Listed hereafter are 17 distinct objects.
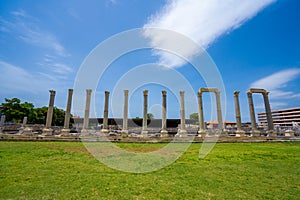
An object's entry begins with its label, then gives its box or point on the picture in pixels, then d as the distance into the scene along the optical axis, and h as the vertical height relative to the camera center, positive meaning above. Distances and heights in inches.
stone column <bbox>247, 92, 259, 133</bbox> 997.8 +126.2
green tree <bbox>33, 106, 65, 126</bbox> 1791.2 +136.7
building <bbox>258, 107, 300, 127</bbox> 3186.3 +253.6
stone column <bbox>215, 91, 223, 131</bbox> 1019.1 +139.3
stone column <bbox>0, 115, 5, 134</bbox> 1114.2 +49.1
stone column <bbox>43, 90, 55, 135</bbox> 878.3 +67.5
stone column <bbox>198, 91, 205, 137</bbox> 926.1 +78.5
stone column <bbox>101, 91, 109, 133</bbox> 914.3 +77.1
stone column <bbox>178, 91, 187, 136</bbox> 884.7 +72.4
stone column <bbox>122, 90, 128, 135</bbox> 905.5 +82.1
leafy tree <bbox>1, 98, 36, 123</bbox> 1513.8 +167.8
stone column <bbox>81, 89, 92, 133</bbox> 924.7 +99.3
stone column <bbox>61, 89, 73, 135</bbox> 898.6 +79.3
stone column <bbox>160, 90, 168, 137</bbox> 928.9 +116.7
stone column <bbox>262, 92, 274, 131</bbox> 988.4 +118.1
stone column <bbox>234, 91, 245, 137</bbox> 971.3 +103.9
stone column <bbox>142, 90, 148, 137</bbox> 873.6 +89.0
